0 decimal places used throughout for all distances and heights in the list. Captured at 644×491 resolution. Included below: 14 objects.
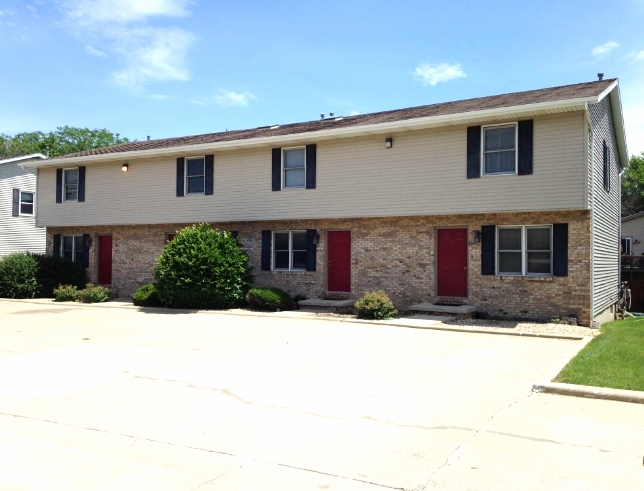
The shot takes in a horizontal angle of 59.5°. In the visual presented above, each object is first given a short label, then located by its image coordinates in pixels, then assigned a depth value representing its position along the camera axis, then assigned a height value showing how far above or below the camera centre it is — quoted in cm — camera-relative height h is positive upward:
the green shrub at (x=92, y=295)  1954 -145
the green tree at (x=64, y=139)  5588 +1156
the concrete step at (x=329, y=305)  1636 -147
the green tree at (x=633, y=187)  5466 +739
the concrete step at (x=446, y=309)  1442 -139
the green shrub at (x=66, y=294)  2006 -147
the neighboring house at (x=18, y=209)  2720 +218
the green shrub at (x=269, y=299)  1633 -131
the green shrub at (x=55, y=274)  2158 -81
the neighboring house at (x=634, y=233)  3653 +167
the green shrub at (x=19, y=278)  2103 -95
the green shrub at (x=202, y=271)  1658 -51
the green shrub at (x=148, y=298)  1792 -141
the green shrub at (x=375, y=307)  1466 -135
